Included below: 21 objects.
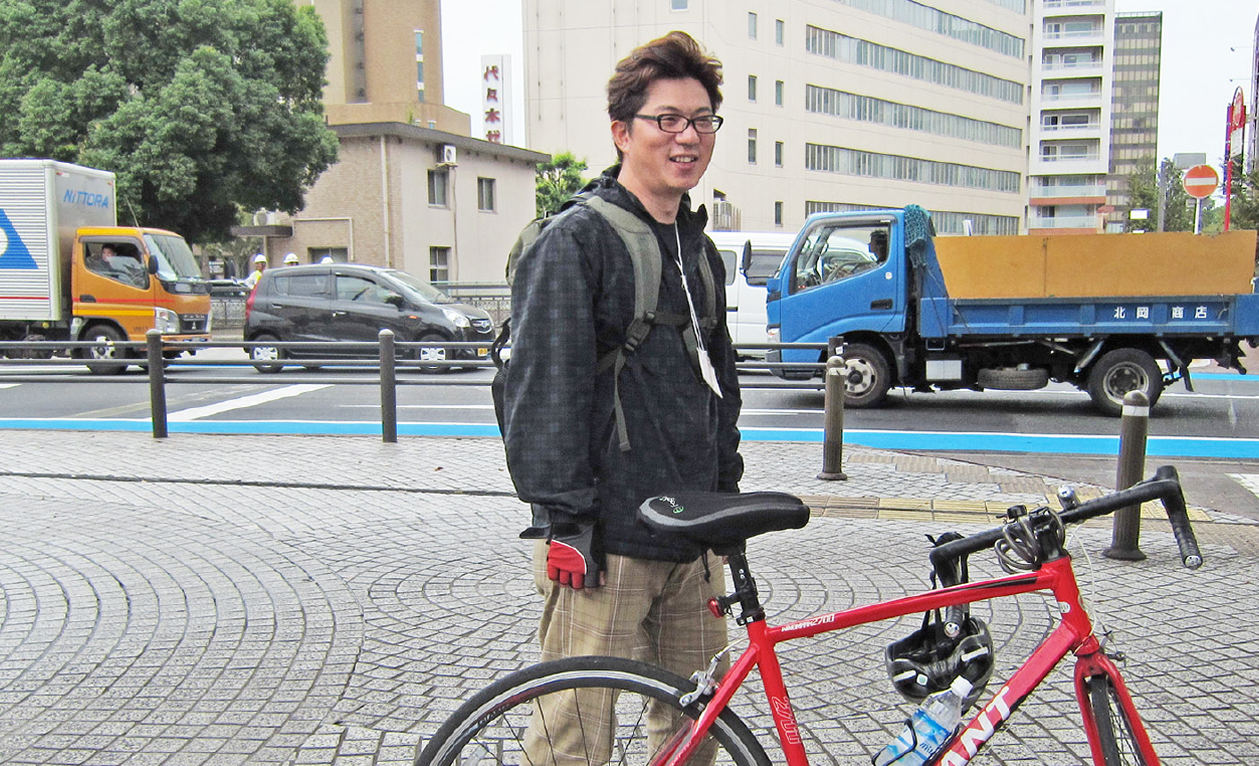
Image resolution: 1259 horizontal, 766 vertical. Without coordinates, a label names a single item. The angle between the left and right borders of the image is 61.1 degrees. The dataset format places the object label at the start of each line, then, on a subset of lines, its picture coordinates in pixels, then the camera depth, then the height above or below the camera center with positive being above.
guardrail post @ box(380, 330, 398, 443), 9.41 -0.78
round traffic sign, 16.58 +1.83
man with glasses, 2.21 -0.20
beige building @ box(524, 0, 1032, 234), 54.66 +11.72
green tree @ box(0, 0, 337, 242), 26.22 +5.03
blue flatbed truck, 11.26 -0.09
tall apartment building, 90.50 +15.96
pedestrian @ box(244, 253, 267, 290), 21.30 +0.86
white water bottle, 2.11 -0.85
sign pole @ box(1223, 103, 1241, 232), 18.50 +2.30
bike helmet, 2.11 -0.72
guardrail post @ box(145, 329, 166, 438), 9.78 -0.72
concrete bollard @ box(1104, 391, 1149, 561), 5.54 -0.89
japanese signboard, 50.34 +9.87
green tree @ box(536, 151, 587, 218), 44.38 +5.20
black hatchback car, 17.22 -0.11
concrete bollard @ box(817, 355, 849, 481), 7.86 -0.94
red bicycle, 2.05 -0.71
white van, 16.59 +0.24
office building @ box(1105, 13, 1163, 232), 169.50 +33.10
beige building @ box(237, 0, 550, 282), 33.19 +3.19
